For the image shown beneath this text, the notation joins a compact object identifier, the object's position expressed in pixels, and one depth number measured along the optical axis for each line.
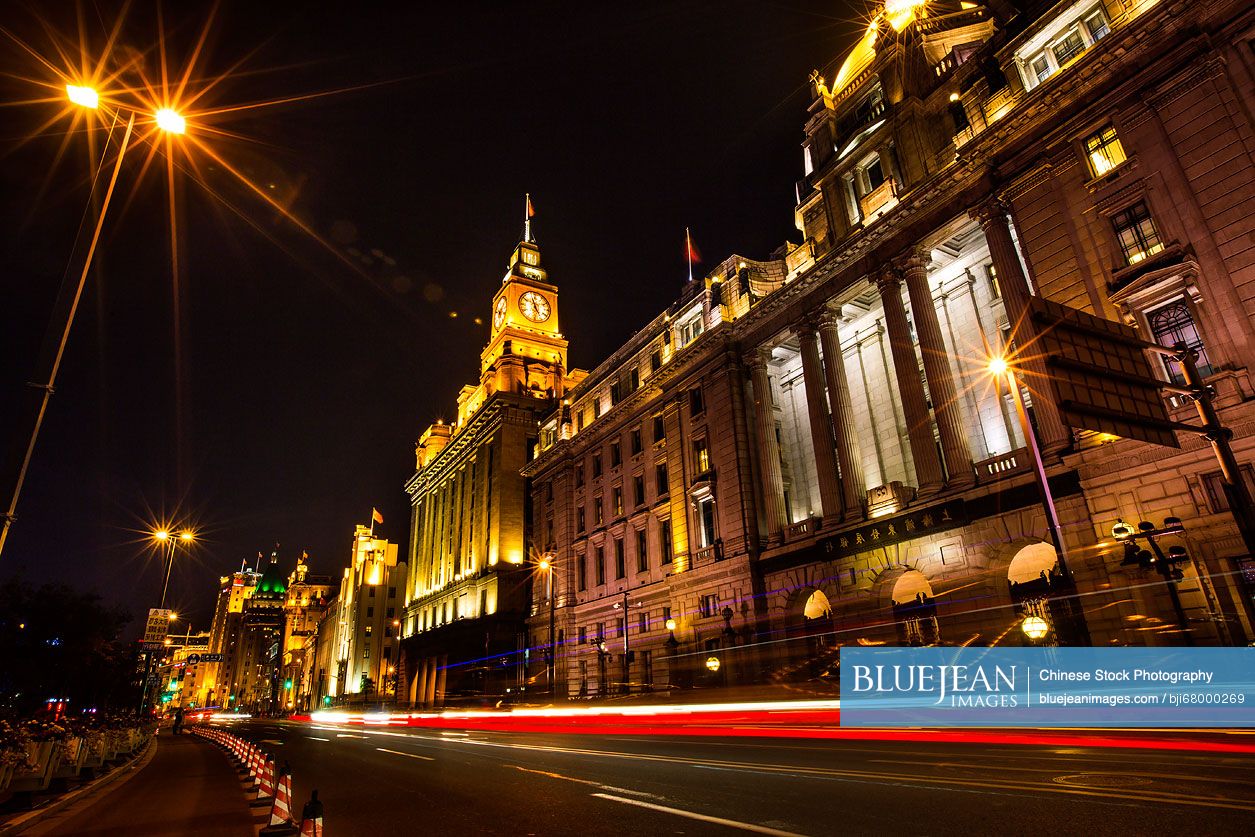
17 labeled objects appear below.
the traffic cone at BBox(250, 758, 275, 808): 9.89
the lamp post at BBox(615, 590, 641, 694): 37.47
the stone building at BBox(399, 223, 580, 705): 58.62
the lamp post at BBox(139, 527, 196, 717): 24.66
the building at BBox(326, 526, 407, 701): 101.25
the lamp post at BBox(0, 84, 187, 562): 8.04
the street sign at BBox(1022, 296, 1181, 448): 11.88
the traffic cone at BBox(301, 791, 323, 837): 5.36
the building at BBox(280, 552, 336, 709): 149.50
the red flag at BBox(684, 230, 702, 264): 44.12
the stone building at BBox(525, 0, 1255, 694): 19.30
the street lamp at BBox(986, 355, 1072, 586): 15.88
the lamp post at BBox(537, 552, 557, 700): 46.86
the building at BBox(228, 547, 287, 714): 168.38
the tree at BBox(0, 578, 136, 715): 32.22
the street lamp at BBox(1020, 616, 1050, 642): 16.47
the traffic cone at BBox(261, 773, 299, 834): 6.73
